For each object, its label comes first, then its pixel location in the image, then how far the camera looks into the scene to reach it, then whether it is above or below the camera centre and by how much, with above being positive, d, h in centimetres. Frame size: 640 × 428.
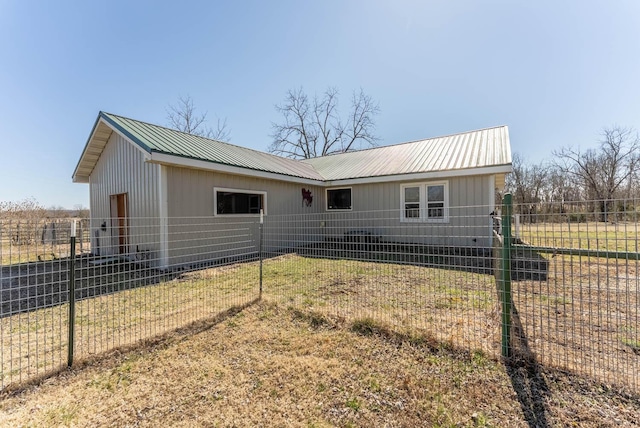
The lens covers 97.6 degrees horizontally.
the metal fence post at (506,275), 254 -62
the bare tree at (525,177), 2991 +358
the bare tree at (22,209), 1235 +43
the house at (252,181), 759 +113
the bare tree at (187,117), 2708 +961
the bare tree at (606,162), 2750 +484
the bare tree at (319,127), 2947 +917
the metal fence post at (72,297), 267 -76
